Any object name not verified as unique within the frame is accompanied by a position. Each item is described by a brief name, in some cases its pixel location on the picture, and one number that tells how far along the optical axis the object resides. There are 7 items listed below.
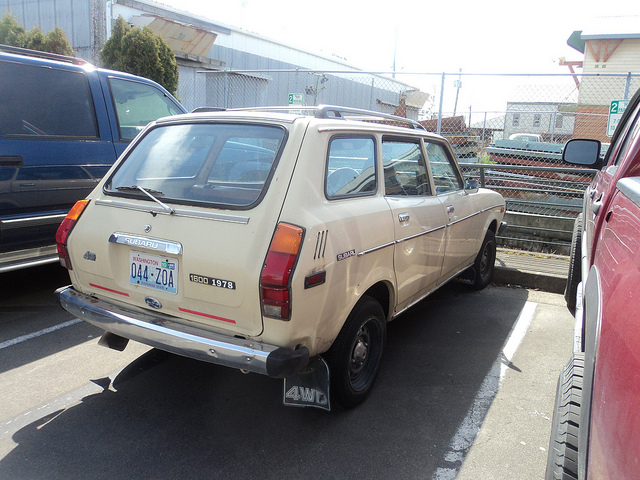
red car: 1.00
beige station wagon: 2.56
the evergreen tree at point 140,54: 14.09
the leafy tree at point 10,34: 15.38
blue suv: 4.33
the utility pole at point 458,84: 8.74
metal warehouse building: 16.56
